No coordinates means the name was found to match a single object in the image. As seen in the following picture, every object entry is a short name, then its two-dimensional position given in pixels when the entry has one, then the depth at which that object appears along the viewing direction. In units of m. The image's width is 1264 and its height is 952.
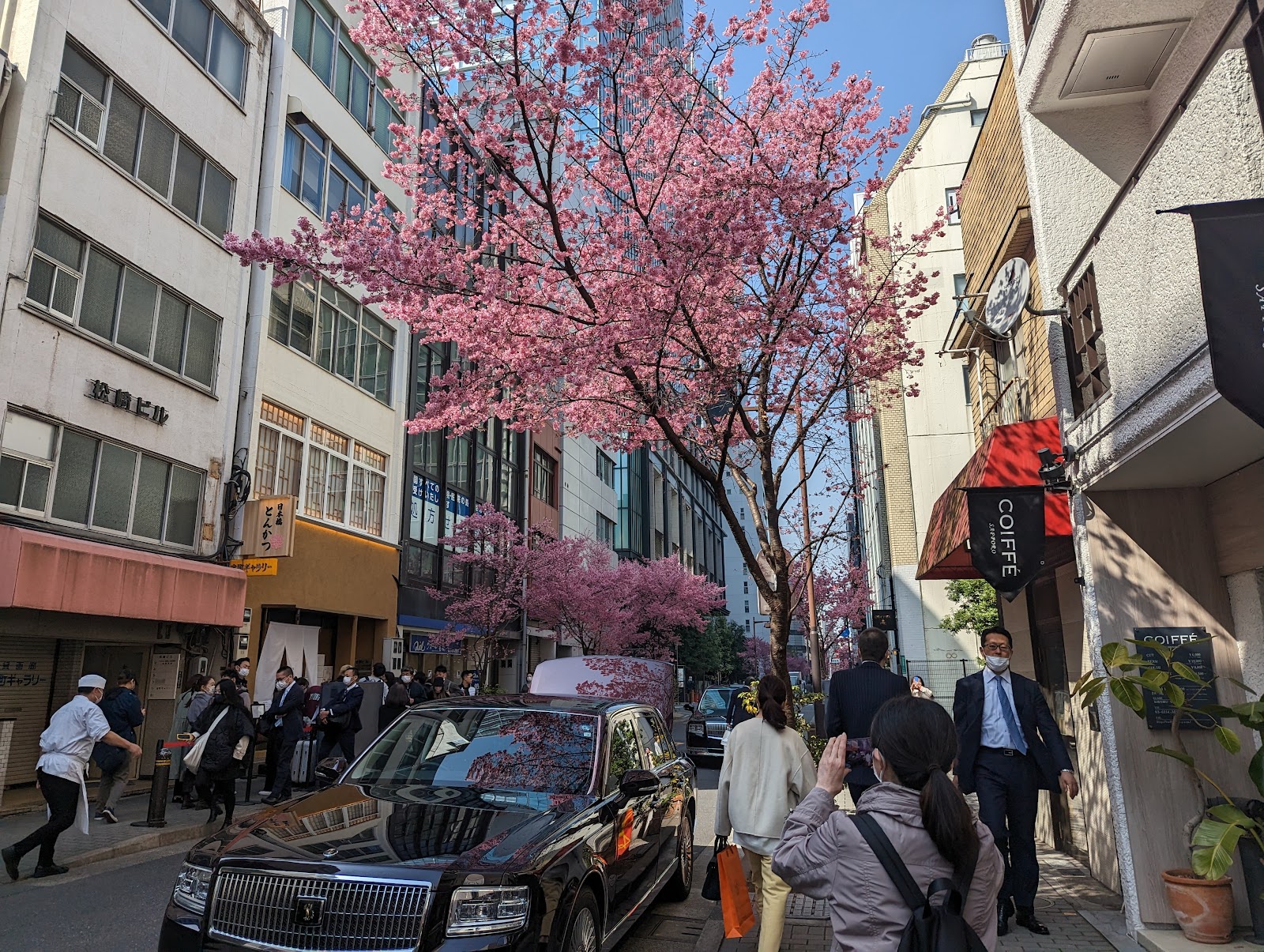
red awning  7.49
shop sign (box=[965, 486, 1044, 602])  7.00
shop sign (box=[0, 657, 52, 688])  12.88
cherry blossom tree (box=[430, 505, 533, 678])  28.55
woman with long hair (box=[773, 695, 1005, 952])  2.40
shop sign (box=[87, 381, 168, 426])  14.28
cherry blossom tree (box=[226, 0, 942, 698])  9.14
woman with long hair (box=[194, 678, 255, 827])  10.53
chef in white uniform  7.77
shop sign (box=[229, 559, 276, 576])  17.28
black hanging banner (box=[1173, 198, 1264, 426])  3.25
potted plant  4.68
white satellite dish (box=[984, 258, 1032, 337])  8.21
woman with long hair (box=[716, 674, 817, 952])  5.30
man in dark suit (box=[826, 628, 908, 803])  5.89
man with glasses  5.78
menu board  5.92
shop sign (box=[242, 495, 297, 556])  17.11
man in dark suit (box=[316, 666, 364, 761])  13.09
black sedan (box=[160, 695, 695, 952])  3.81
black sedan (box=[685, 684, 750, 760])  18.53
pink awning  12.14
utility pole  21.49
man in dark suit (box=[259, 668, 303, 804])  12.77
